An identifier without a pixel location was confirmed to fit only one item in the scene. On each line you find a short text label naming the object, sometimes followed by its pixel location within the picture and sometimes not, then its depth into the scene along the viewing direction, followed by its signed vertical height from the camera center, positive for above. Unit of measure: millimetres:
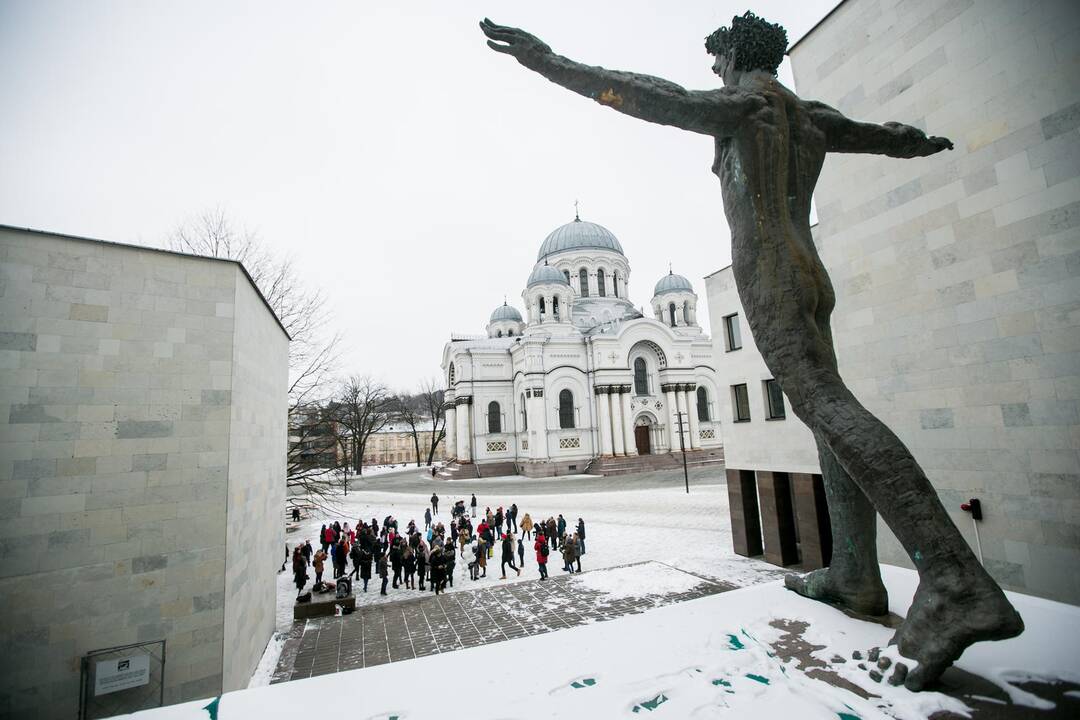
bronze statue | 2762 +920
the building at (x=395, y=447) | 82031 -2176
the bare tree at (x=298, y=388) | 17562 +1866
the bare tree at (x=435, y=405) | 58875 +3940
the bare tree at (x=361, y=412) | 41725 +2133
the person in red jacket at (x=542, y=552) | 12156 -3060
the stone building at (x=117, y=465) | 5539 -220
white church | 38156 +2812
